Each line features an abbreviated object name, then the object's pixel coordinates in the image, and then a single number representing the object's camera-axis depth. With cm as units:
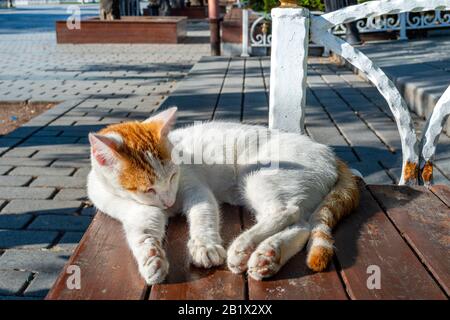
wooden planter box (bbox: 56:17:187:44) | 1261
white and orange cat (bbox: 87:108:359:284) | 79
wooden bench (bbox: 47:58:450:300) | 72
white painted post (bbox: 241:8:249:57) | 874
